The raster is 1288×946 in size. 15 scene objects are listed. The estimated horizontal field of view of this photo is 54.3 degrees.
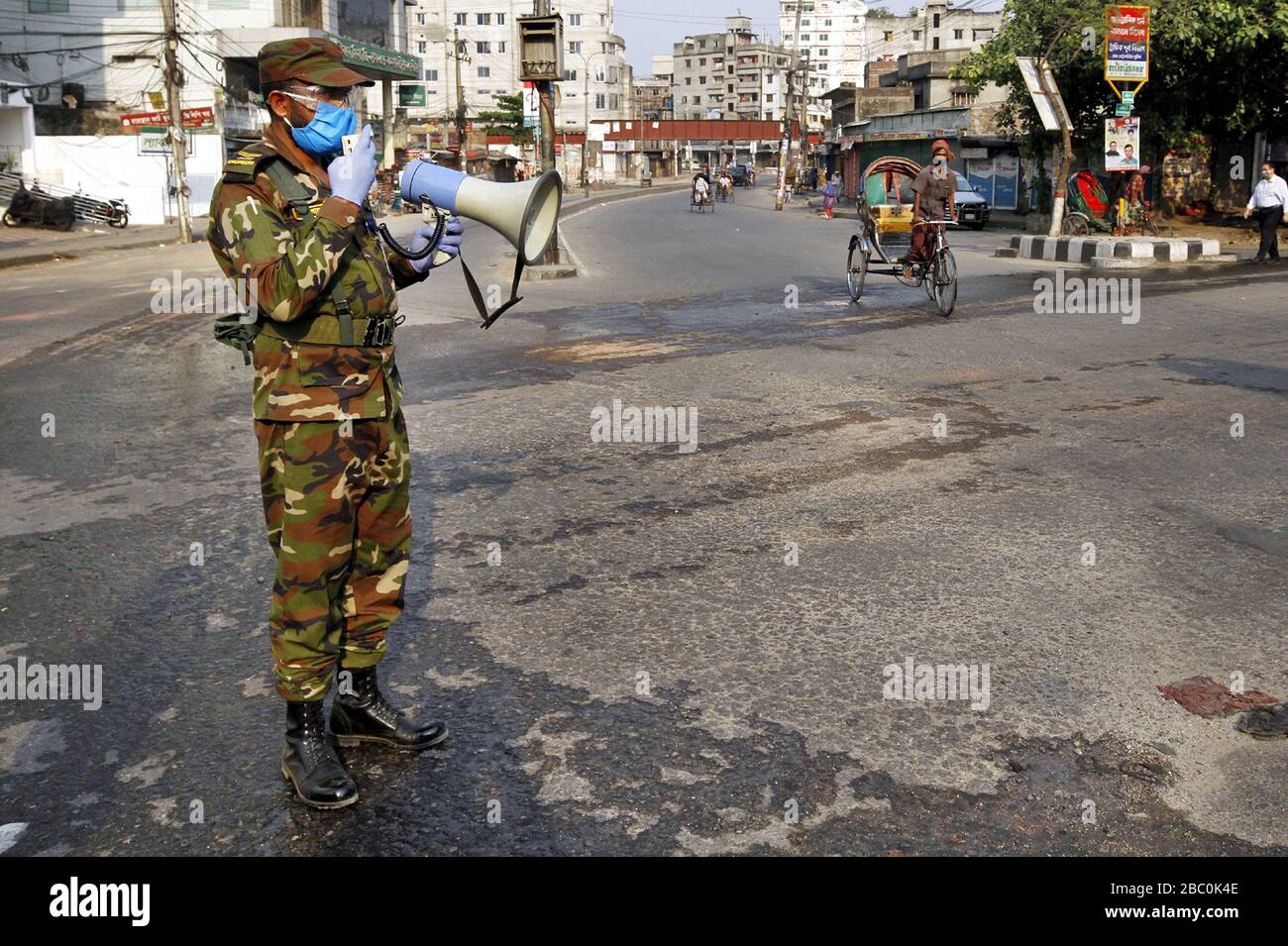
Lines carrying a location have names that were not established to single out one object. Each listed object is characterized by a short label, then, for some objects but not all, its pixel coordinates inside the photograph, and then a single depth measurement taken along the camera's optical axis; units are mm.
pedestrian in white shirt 20297
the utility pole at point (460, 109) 51244
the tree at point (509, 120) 87375
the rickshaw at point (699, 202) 46566
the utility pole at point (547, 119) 18391
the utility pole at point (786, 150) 50500
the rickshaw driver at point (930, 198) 13508
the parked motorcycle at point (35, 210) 33188
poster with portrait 21938
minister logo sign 21641
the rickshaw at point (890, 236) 13156
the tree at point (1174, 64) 25438
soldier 3025
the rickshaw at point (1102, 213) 25016
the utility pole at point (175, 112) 29169
